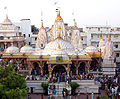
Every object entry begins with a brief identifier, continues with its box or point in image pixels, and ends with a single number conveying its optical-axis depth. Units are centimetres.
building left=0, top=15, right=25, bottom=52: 4269
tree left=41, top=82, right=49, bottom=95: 2243
